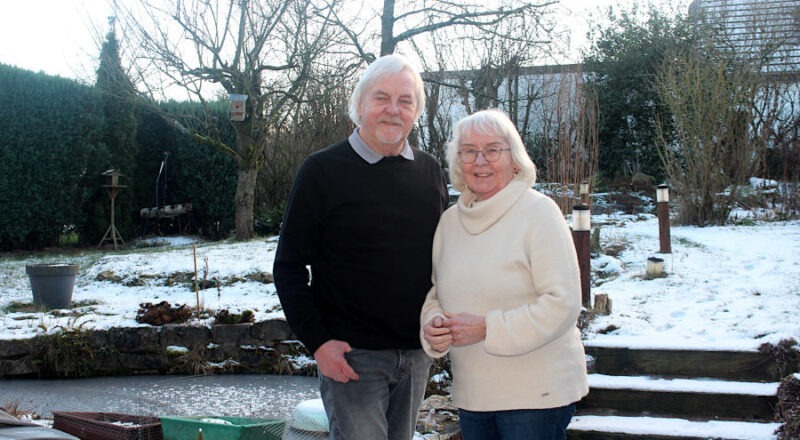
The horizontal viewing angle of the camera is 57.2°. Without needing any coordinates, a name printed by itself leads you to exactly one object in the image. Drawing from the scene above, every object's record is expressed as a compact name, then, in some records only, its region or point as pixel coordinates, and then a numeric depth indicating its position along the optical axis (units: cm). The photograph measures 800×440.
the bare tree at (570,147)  766
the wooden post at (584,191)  725
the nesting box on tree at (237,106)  1056
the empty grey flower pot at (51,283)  662
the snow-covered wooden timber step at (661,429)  332
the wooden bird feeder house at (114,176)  1136
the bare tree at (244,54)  1076
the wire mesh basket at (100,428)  308
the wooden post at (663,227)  704
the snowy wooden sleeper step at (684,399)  362
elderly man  191
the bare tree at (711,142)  934
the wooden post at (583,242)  492
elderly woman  173
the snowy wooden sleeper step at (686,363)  391
